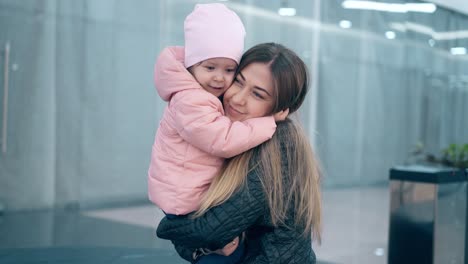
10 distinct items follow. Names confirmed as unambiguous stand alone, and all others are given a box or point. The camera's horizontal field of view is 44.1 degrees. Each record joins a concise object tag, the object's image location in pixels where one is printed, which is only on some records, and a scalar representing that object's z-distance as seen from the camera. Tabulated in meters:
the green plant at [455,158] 5.49
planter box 4.34
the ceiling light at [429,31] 12.09
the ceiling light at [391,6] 11.10
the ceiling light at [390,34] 11.86
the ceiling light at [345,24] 10.94
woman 1.61
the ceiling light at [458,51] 13.61
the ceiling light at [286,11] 9.69
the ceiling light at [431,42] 12.96
